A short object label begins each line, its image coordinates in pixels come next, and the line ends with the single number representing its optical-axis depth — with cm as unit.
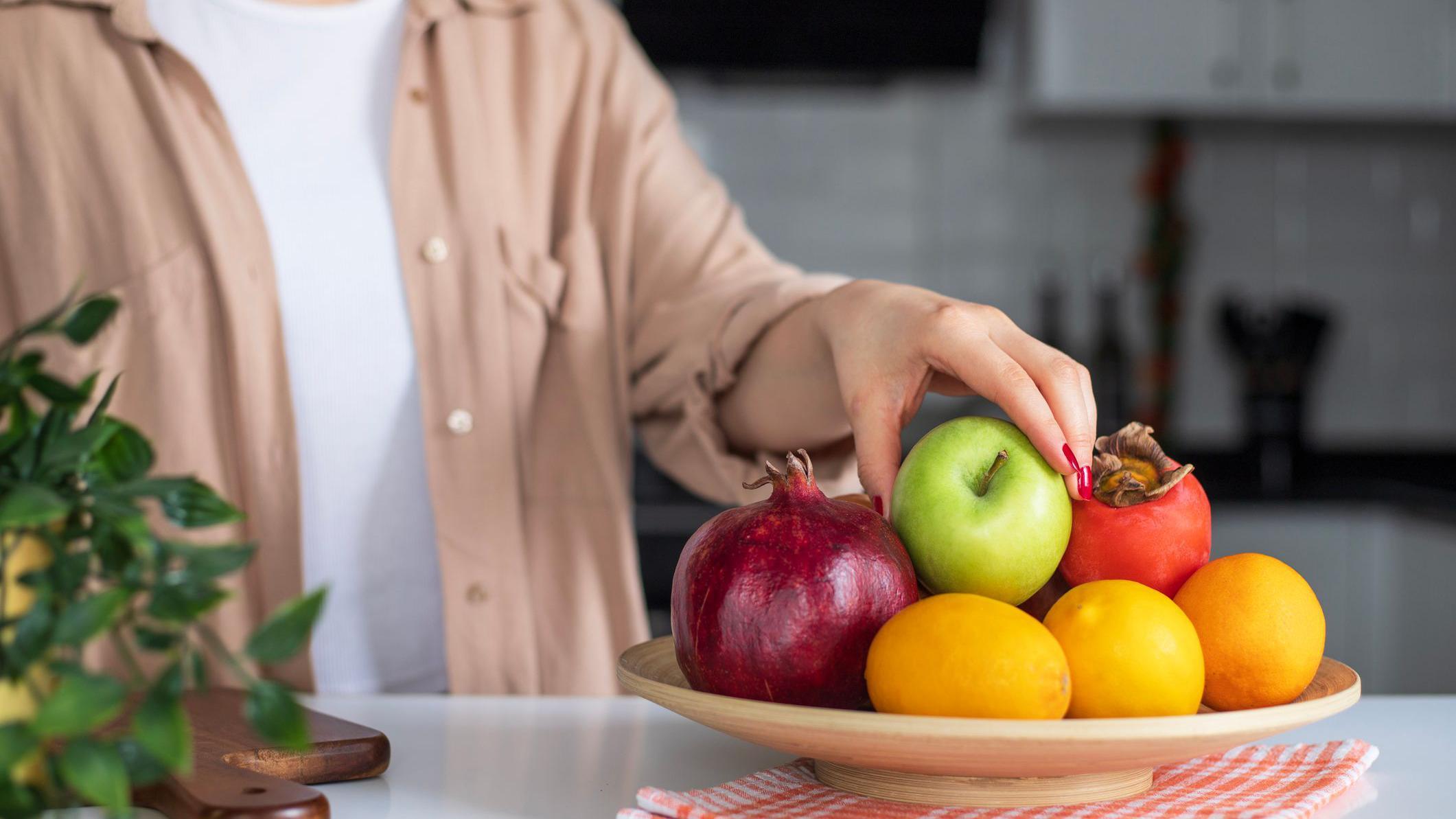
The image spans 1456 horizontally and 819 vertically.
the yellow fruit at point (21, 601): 39
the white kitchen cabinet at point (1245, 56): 277
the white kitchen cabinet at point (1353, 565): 240
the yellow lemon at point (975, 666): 54
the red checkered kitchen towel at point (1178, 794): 58
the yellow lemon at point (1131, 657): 56
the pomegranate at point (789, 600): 57
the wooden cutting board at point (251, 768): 53
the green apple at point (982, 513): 63
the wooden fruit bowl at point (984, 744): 52
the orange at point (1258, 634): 60
